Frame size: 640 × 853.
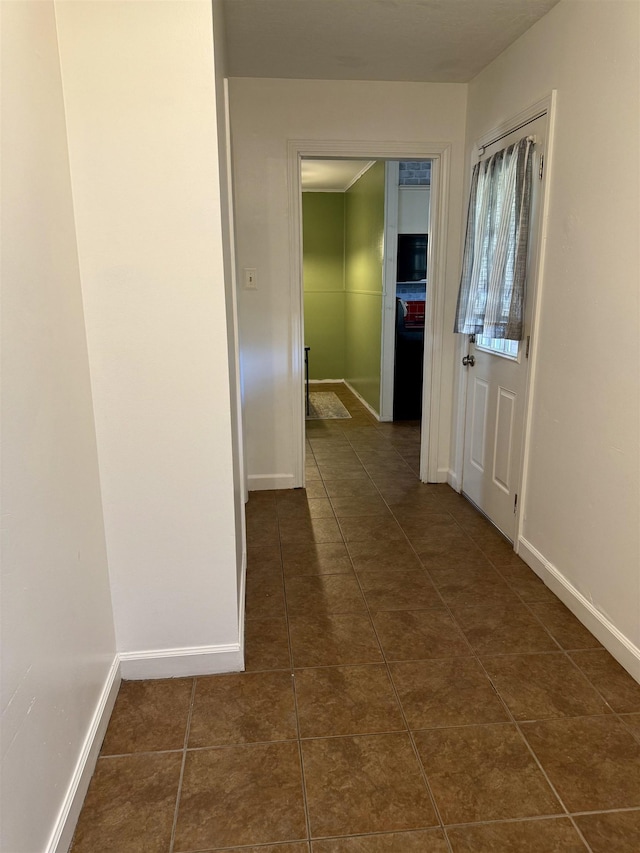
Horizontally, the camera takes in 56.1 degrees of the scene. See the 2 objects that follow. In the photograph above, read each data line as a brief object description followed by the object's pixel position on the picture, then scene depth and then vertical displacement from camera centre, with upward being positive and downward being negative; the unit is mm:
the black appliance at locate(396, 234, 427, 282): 5367 +167
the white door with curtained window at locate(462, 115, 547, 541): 2752 -717
